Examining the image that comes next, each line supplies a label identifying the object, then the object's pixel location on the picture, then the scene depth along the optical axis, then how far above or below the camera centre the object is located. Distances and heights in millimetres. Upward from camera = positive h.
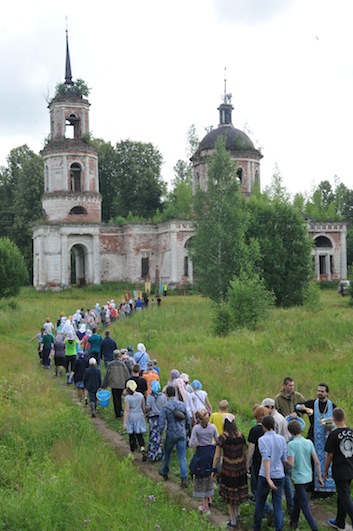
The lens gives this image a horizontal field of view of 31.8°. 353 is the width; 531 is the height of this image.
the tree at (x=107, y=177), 64562 +10233
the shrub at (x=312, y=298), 30558 -1417
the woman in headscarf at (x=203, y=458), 8188 -2467
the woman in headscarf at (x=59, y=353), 17594 -2203
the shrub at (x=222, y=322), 23641 -1889
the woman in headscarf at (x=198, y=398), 10133 -2047
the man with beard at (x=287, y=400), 8922 -1857
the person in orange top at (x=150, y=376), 11814 -1975
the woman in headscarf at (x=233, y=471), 7633 -2485
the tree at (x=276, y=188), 52166 +7211
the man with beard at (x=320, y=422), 8328 -2053
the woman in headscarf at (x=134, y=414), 10406 -2362
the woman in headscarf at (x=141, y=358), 13698 -1854
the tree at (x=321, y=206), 51259 +6158
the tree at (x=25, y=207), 58312 +6757
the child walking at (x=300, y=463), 7395 -2308
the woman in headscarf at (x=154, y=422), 10125 -2442
